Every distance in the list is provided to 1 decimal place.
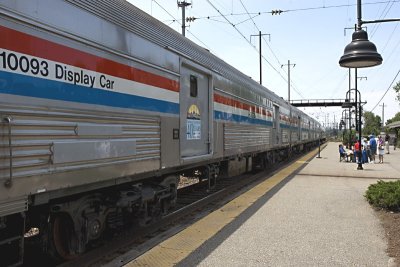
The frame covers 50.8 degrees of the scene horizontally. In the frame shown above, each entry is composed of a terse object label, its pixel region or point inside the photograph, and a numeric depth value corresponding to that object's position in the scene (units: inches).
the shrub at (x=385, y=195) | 297.1
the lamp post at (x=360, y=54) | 300.5
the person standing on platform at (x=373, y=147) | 856.1
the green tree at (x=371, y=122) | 3325.8
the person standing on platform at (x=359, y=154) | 662.9
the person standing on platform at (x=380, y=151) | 813.2
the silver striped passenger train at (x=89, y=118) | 142.6
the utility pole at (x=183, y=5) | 877.1
